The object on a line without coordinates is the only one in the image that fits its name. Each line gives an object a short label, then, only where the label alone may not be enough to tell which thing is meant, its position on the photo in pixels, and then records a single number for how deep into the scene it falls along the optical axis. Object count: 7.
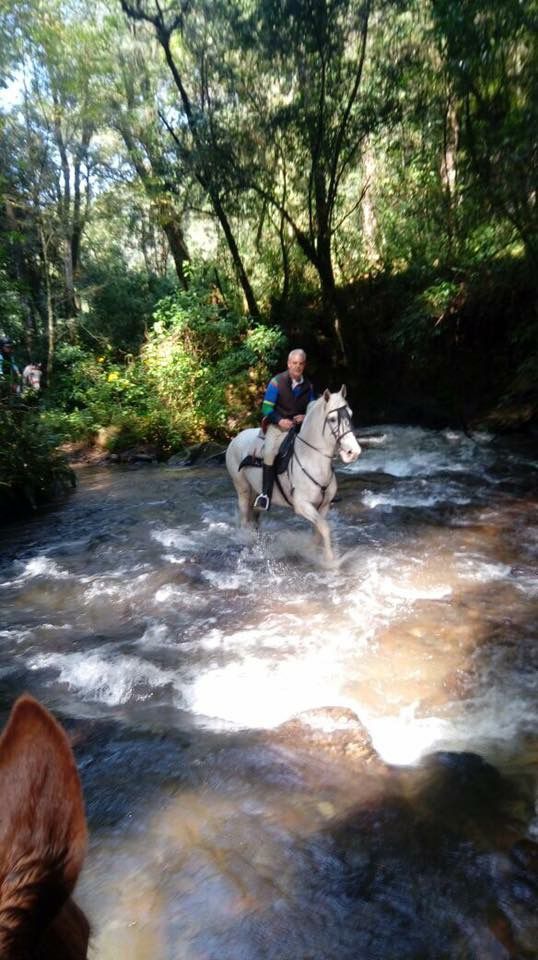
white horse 5.64
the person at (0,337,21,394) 9.55
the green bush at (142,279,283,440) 14.58
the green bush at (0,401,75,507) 9.19
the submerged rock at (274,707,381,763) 3.15
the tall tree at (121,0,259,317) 13.34
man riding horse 6.21
